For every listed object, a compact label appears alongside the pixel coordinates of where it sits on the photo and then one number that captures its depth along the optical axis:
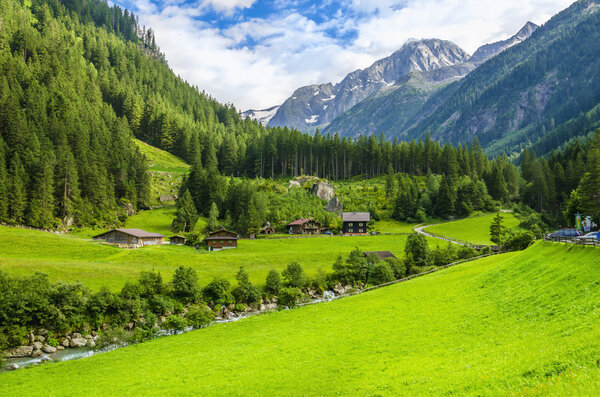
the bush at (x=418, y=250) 79.25
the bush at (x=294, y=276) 64.69
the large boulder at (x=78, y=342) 43.84
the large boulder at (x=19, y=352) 39.97
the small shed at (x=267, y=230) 113.75
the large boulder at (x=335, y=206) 131.88
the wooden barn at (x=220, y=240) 92.69
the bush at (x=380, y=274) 70.12
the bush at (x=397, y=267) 73.31
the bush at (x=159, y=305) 52.69
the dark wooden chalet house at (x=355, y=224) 119.07
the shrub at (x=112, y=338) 42.53
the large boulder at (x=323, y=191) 140.88
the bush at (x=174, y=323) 45.53
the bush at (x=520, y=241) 76.31
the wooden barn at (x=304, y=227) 116.31
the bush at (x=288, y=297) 55.50
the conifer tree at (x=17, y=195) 84.81
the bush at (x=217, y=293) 58.47
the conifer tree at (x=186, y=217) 108.00
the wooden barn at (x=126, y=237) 87.94
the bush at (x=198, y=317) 48.09
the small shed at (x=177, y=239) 96.01
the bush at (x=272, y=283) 63.81
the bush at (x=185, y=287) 56.34
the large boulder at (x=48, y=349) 41.94
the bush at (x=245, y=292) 60.22
